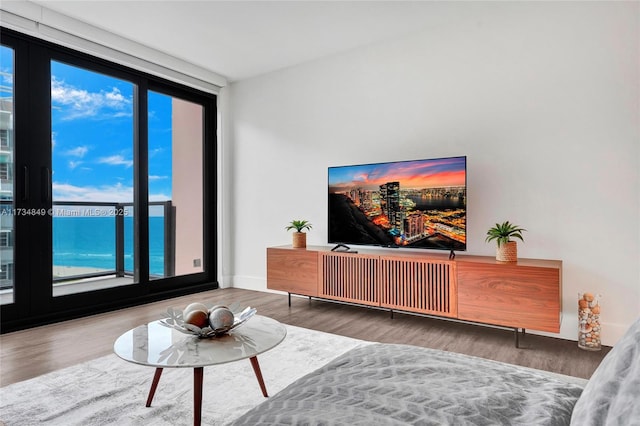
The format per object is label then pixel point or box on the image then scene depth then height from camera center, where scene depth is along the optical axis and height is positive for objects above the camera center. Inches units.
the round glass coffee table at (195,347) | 54.6 -22.0
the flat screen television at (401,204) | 114.5 +1.3
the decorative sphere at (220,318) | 63.7 -18.8
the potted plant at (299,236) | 146.2 -10.9
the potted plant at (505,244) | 103.2 -9.9
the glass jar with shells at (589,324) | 99.2 -30.7
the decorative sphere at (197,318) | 64.1 -18.8
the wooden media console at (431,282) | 95.4 -22.6
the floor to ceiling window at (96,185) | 120.1 +9.3
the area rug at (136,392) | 65.4 -36.2
